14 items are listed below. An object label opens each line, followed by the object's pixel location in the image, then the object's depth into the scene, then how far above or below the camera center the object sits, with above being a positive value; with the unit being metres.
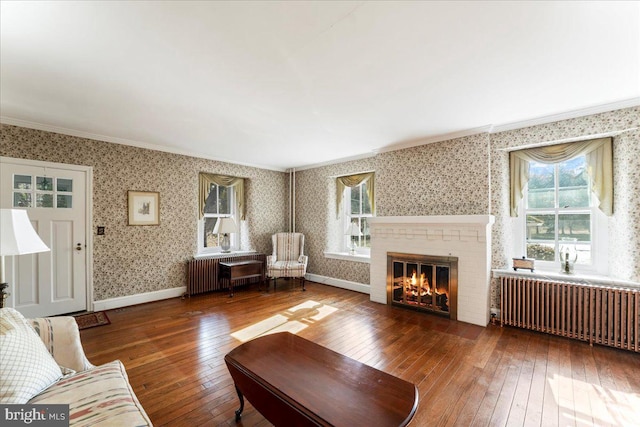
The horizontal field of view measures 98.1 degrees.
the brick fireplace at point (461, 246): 3.47 -0.43
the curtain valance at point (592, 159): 3.01 +0.65
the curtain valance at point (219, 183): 5.03 +0.59
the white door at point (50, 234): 3.37 -0.26
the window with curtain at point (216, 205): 5.07 +0.18
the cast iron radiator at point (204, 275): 4.71 -1.06
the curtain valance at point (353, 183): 5.07 +0.61
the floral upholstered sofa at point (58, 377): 1.21 -0.85
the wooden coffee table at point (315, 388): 1.33 -0.96
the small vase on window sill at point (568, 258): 3.22 -0.52
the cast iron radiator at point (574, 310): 2.72 -1.03
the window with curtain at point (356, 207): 5.11 +0.14
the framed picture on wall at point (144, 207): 4.23 +0.12
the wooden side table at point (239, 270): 4.82 -1.01
